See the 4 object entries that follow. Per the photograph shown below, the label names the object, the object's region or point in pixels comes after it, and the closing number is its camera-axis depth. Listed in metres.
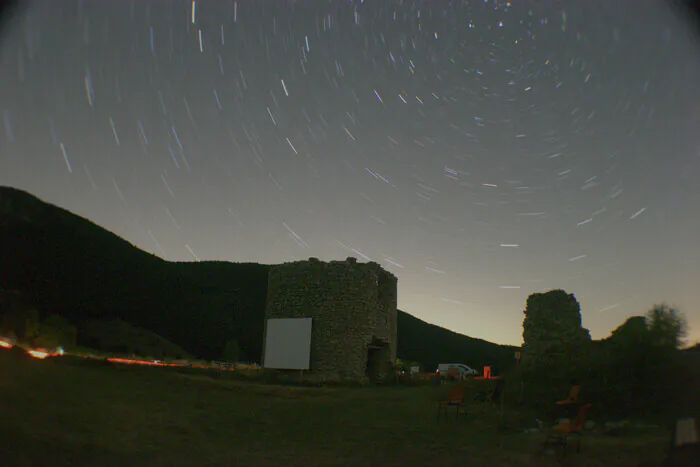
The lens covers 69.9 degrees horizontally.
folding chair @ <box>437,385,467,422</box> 9.47
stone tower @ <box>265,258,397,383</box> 18.02
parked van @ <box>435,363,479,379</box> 22.97
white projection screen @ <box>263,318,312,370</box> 18.19
